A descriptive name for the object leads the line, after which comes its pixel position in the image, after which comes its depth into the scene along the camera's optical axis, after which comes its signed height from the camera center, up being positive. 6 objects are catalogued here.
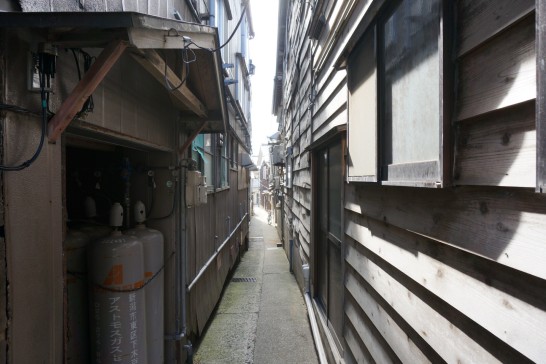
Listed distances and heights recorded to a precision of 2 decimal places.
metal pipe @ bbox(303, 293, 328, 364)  3.88 -2.11
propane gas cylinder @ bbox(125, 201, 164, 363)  3.40 -1.08
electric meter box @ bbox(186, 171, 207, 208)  4.07 -0.13
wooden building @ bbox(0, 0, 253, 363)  1.57 +0.29
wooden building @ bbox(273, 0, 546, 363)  0.94 -0.01
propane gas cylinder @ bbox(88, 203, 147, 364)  2.94 -1.10
